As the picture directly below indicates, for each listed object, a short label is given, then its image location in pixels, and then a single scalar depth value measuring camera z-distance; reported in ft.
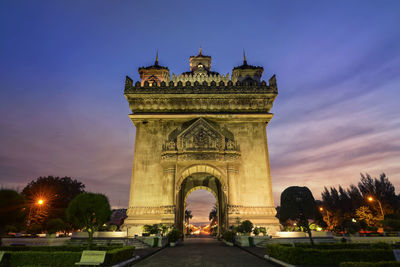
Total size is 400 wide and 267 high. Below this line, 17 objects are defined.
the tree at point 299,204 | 48.39
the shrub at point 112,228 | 73.26
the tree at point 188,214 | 202.11
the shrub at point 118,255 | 29.76
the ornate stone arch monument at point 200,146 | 76.74
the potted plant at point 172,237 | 64.69
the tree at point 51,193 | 119.85
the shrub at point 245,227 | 64.03
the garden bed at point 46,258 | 28.94
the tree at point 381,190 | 161.89
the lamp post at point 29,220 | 97.83
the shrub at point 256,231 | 63.00
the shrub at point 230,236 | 66.08
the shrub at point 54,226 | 61.67
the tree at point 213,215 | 220.35
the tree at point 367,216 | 141.38
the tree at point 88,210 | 38.52
